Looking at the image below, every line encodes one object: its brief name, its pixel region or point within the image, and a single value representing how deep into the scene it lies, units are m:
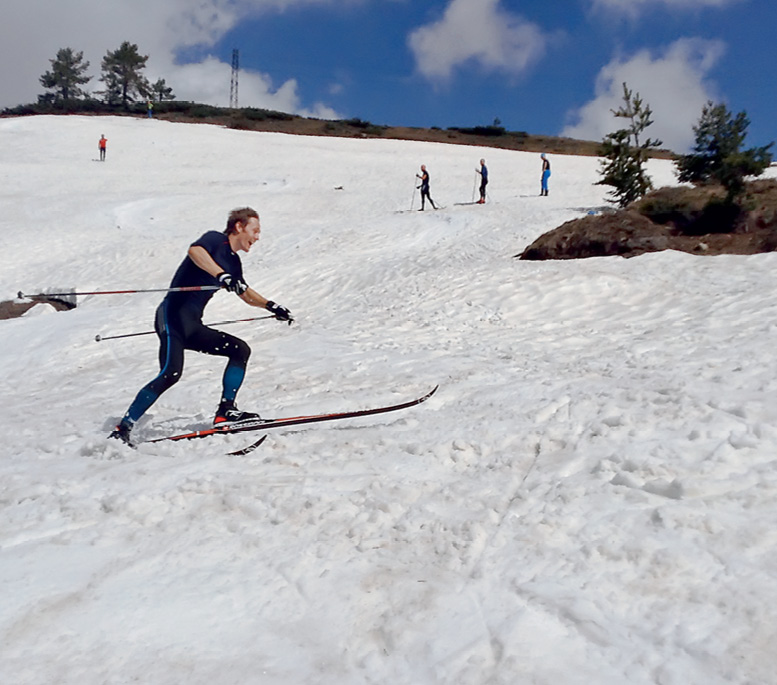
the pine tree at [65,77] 79.44
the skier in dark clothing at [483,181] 24.37
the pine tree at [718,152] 14.91
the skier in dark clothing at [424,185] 24.05
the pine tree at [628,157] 19.58
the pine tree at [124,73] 76.12
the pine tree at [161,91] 81.25
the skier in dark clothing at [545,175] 26.33
